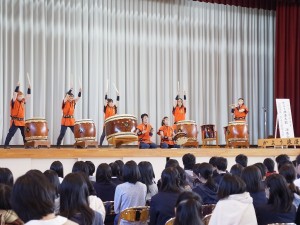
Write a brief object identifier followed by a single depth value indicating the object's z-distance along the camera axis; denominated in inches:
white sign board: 456.4
